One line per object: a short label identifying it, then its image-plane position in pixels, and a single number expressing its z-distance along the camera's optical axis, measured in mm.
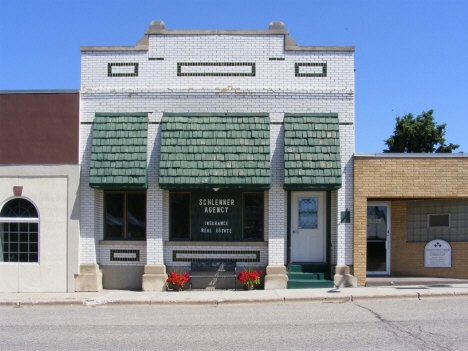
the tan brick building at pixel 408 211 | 11812
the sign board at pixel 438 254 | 12531
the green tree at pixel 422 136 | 33906
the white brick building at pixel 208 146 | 11719
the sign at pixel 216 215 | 12195
